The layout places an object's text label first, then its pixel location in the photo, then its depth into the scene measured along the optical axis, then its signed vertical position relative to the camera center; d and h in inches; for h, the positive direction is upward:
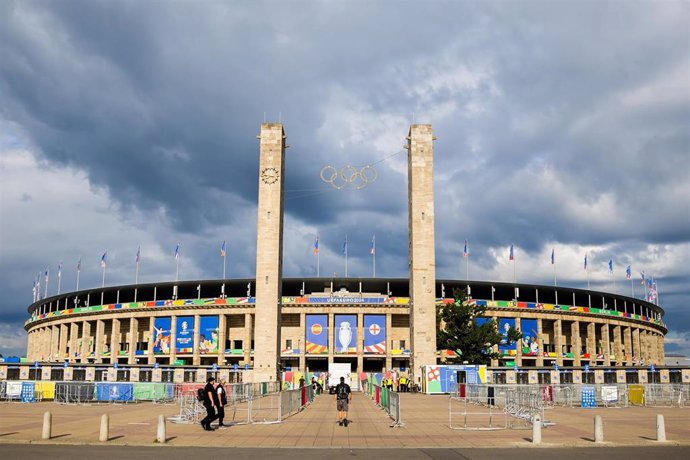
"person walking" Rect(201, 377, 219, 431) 993.5 -85.2
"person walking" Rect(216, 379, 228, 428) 1013.2 -83.9
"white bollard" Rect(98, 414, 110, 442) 832.9 -105.8
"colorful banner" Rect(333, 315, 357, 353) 3981.3 +65.0
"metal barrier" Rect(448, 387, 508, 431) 1059.3 -127.7
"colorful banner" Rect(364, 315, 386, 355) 3956.7 +71.4
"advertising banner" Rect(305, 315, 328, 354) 3986.2 +53.0
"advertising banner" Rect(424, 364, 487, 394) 2288.4 -98.4
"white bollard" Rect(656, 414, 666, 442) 854.5 -106.4
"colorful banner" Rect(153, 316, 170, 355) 4224.9 +66.2
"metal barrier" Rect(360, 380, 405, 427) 1092.6 -118.5
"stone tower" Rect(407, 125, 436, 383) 2618.1 +385.9
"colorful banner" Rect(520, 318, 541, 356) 4165.8 +59.1
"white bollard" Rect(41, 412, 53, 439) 845.8 -103.2
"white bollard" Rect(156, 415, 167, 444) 831.1 -108.4
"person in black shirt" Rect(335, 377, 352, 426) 1048.8 -83.5
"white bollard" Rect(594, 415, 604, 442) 846.5 -106.2
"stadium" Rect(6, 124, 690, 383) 2878.9 +146.6
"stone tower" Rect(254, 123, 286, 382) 2623.0 +379.4
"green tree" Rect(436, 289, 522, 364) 3154.5 +53.6
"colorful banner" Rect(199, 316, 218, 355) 4106.8 +71.1
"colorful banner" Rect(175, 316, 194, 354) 4155.3 +65.6
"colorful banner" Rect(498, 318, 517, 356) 4128.9 +89.4
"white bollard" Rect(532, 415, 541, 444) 833.5 -104.5
